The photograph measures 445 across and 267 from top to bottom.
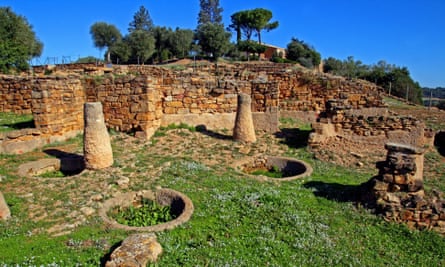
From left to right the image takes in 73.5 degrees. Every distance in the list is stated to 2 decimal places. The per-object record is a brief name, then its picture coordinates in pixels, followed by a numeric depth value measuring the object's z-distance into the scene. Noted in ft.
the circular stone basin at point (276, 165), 32.12
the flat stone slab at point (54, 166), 27.58
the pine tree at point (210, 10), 208.44
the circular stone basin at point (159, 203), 17.99
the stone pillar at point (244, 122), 37.27
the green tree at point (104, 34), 168.45
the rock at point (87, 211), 19.66
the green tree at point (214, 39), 142.51
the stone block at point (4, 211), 18.62
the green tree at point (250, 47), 161.17
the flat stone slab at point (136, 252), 13.67
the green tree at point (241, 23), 180.34
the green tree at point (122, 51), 140.77
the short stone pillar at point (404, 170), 21.38
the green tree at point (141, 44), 138.72
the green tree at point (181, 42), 162.30
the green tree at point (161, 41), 160.97
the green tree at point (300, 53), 168.61
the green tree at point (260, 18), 176.35
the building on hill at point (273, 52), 173.52
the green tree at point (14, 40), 80.07
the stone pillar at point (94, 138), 27.09
